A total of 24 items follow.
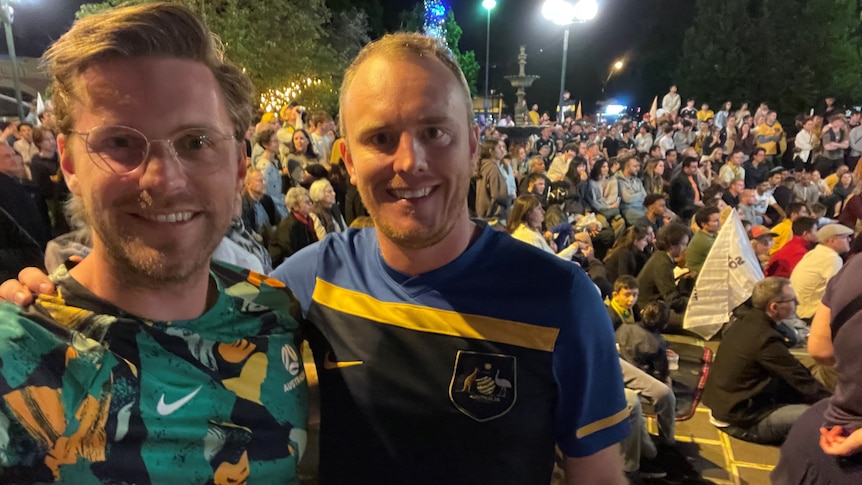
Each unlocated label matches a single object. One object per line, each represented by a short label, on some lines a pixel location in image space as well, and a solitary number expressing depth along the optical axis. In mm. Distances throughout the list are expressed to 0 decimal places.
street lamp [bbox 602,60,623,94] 29672
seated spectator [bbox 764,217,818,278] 6520
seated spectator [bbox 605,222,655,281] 6605
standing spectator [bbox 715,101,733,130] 16994
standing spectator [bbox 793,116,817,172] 14094
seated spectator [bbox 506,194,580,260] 5926
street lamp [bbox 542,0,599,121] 13438
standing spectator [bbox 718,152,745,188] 10616
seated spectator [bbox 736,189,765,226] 8641
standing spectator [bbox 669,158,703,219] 9586
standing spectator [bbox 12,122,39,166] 7292
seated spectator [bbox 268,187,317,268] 5337
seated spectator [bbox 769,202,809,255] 7480
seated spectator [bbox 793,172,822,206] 9898
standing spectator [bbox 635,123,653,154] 14720
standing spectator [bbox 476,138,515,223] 8219
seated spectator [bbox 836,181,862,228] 7984
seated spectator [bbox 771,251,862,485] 2432
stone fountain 20219
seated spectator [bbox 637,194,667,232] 7859
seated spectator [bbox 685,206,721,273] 6758
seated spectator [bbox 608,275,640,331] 4852
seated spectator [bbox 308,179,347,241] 5707
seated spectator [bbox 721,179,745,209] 9289
